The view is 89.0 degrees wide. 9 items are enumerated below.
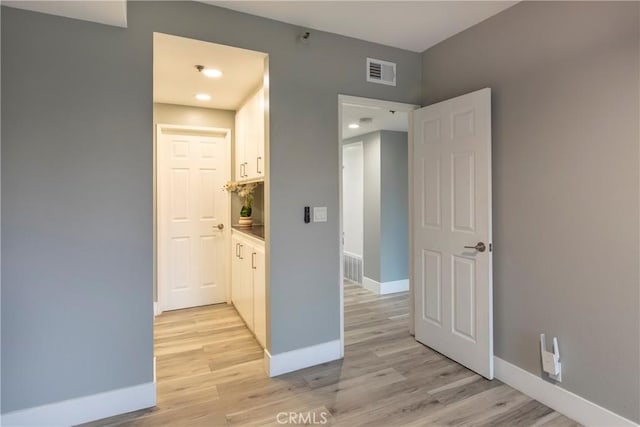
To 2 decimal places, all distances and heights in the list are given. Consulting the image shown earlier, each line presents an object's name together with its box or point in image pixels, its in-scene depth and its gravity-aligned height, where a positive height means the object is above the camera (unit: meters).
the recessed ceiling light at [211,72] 2.71 +1.22
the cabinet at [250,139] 2.97 +0.78
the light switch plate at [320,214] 2.60 +0.01
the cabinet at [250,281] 2.73 -0.64
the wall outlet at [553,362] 2.02 -0.93
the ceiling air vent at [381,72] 2.82 +1.26
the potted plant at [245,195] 3.91 +0.26
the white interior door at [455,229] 2.36 -0.12
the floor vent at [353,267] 5.13 -0.86
